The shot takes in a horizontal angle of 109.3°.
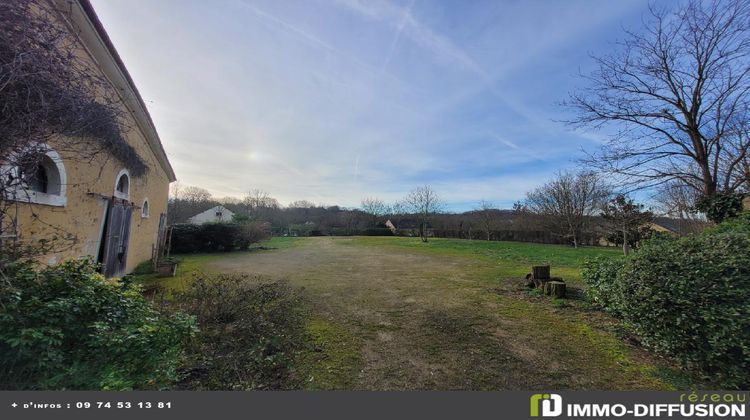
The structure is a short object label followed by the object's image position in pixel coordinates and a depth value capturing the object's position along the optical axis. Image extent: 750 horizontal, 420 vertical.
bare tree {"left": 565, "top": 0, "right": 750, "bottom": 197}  6.20
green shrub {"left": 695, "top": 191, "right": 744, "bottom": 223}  6.12
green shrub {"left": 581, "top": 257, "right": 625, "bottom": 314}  4.44
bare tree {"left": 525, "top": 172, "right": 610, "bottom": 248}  21.33
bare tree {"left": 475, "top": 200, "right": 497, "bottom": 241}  28.30
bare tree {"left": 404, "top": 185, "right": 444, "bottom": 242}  27.09
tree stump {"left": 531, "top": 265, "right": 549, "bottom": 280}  6.60
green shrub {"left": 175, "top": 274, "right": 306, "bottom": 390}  2.62
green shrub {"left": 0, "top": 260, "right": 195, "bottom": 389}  1.98
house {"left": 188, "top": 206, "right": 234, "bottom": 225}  44.56
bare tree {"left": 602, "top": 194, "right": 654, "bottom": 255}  12.86
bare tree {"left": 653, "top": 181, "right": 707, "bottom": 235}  12.11
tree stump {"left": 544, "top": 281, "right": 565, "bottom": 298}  5.94
